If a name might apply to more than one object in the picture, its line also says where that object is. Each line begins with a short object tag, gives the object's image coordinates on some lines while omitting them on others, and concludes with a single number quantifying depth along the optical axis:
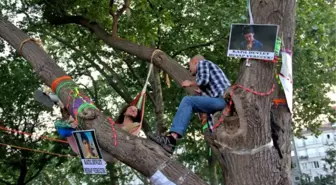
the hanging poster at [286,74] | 3.34
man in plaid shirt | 3.34
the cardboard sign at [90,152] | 3.20
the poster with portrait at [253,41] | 3.10
